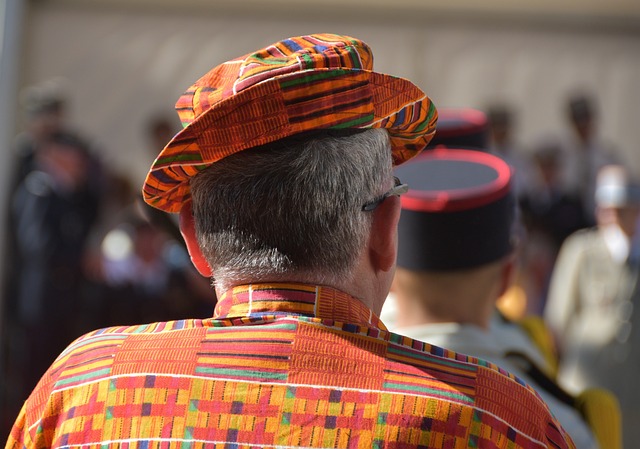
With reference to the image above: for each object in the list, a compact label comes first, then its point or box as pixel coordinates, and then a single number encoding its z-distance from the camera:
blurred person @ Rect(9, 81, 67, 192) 10.87
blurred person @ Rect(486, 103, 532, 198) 12.41
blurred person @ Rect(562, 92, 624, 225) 12.63
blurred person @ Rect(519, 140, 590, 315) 12.34
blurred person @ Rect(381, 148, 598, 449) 4.03
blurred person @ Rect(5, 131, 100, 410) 10.62
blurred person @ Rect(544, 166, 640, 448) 9.03
